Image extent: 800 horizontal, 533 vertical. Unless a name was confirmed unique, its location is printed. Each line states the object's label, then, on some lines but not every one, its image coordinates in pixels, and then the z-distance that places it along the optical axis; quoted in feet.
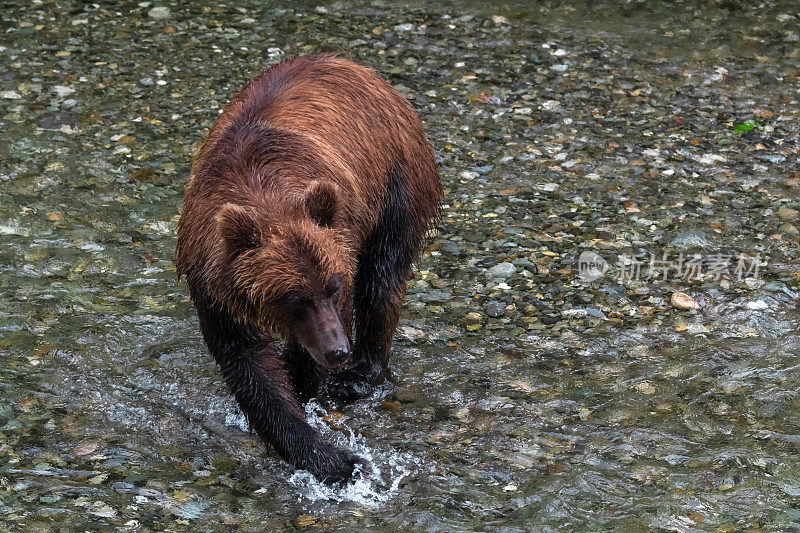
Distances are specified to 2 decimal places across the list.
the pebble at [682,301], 48.11
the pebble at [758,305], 47.34
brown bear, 32.17
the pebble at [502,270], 50.46
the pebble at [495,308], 47.55
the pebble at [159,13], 78.28
